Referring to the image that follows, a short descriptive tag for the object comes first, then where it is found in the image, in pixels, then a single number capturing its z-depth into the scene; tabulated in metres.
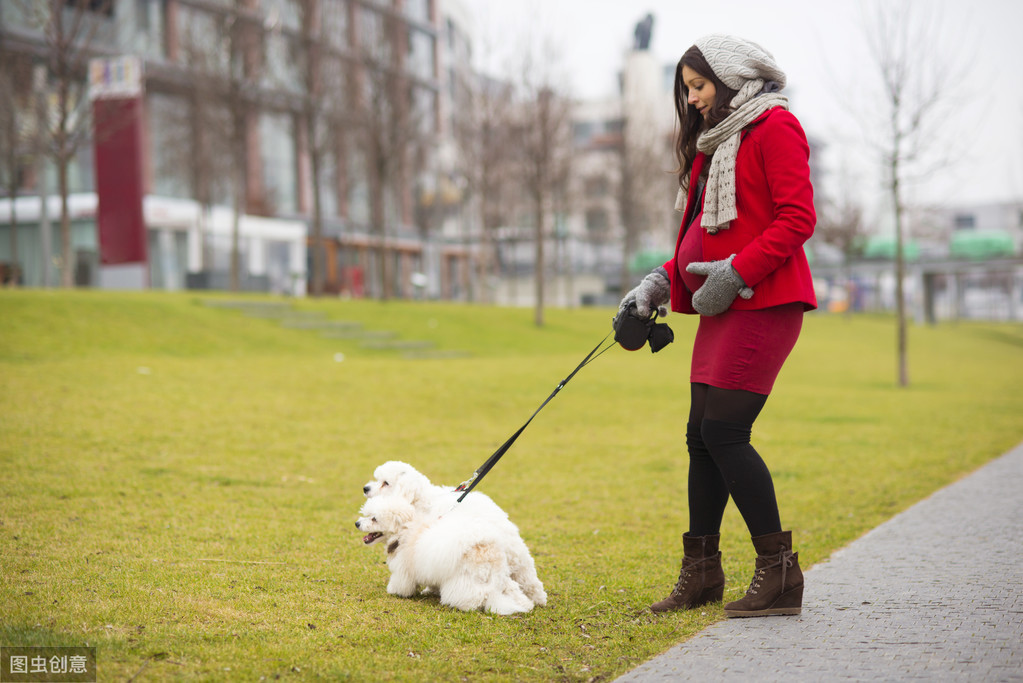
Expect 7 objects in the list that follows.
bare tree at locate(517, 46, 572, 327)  24.75
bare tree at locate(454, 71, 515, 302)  28.20
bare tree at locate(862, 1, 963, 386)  17.30
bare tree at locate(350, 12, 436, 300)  25.88
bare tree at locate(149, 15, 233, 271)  24.27
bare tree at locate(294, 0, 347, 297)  23.77
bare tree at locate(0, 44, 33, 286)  21.23
